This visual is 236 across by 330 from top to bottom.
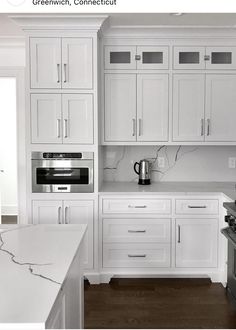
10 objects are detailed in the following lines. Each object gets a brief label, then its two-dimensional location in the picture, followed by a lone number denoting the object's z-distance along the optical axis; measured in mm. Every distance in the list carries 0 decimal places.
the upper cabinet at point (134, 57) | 3979
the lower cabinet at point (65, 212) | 3789
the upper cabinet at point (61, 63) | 3697
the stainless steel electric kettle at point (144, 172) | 4227
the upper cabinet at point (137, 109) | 4012
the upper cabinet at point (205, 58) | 3973
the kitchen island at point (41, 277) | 1205
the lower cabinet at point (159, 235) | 3830
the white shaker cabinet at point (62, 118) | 3729
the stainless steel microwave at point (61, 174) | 3777
